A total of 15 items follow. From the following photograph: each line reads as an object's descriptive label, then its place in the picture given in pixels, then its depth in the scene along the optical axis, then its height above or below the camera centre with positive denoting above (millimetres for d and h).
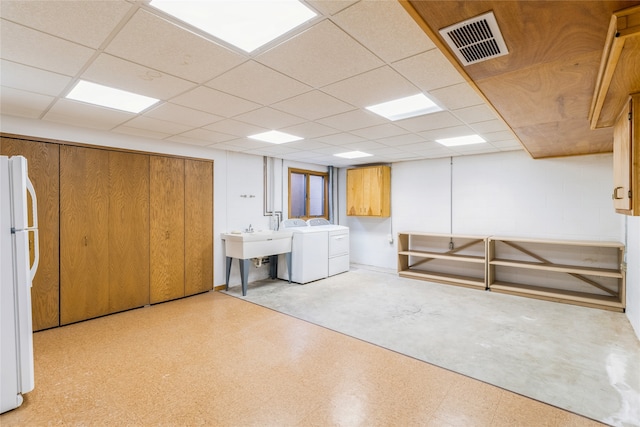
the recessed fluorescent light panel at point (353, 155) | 5430 +1002
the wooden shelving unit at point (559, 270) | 4301 -938
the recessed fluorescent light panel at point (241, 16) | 1481 +997
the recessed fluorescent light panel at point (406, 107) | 2847 +1016
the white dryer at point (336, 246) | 6051 -779
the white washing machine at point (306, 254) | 5492 -863
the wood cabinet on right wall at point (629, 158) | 1736 +295
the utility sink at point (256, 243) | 4793 -589
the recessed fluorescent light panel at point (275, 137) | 4055 +998
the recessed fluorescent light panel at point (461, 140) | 4248 +990
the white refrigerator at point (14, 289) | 2078 -566
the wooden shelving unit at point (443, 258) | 5438 -936
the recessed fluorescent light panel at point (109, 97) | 2557 +1016
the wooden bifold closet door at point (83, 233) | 3557 -300
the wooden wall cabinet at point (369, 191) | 6473 +365
